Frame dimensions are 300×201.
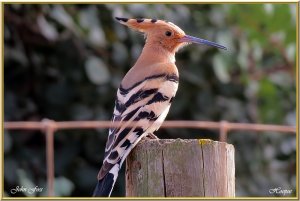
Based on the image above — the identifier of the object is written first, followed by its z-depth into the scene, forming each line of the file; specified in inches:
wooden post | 311.3
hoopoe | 344.5
